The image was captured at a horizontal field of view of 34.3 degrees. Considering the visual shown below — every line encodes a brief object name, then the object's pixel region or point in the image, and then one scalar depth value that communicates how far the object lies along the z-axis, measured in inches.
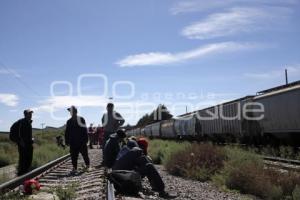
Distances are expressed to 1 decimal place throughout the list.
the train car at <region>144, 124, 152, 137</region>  2917.3
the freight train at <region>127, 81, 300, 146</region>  850.8
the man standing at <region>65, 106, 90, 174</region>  536.1
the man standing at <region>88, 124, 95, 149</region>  1362.2
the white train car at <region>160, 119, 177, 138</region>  2138.5
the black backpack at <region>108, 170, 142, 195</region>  338.6
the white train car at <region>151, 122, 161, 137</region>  2593.5
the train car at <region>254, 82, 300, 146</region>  825.5
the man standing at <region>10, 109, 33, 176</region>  488.7
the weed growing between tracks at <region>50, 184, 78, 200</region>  298.5
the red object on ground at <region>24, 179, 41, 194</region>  344.5
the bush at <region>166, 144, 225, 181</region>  535.8
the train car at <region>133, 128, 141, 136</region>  3422.2
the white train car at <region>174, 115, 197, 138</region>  1699.1
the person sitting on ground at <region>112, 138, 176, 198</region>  363.9
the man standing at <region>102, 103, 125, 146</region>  545.6
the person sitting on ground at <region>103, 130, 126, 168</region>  431.2
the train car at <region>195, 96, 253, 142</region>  1137.1
